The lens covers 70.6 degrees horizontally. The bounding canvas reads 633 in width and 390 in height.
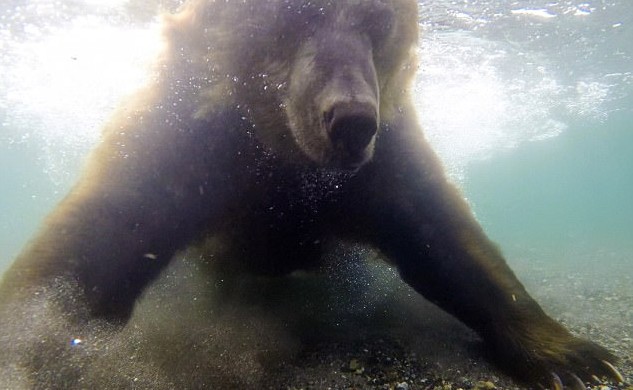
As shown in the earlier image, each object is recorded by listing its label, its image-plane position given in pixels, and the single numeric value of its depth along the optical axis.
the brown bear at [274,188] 2.18
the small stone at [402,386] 2.36
